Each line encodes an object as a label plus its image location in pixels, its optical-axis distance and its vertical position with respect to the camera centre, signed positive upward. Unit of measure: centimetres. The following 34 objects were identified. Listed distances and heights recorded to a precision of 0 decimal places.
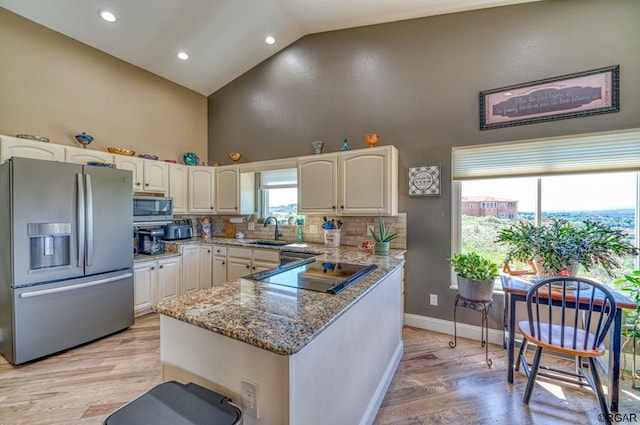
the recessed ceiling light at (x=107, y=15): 297 +220
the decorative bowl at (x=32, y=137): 272 +77
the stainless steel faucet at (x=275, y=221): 394 -17
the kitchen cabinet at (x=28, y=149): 253 +62
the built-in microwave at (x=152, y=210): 330 +1
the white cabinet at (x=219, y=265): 375 -76
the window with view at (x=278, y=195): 399 +24
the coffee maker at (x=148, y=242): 350 -41
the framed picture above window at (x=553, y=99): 229 +101
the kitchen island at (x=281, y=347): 98 -59
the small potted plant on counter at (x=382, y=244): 273 -35
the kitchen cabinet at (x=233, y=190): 405 +31
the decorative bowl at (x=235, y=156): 421 +86
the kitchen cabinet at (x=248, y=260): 336 -65
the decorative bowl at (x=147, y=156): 372 +77
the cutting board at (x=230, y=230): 441 -32
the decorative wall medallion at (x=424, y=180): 295 +33
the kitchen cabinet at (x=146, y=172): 342 +53
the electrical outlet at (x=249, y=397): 102 -72
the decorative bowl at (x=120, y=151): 335 +77
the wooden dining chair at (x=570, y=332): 171 -88
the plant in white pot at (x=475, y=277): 230 -59
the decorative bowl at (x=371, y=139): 304 +80
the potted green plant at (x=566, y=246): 200 -29
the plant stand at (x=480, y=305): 234 -86
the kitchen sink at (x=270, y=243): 374 -46
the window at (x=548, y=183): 230 +25
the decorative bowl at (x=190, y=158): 428 +84
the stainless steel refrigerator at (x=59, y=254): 224 -39
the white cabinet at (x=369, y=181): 289 +32
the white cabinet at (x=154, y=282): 321 -90
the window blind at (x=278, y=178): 394 +49
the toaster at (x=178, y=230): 392 -29
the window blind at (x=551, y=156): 228 +50
